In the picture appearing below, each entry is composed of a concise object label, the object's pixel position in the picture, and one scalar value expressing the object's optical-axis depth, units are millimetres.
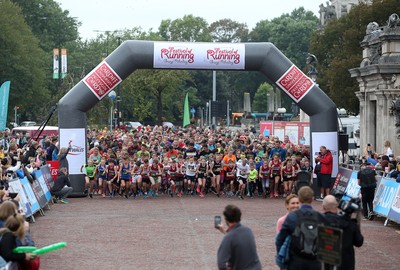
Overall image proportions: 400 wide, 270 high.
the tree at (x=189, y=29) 109312
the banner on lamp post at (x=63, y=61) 75250
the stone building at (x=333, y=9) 90912
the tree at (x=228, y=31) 129875
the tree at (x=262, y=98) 116000
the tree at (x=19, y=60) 69250
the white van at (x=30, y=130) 48531
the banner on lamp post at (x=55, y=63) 76244
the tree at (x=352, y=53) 51719
